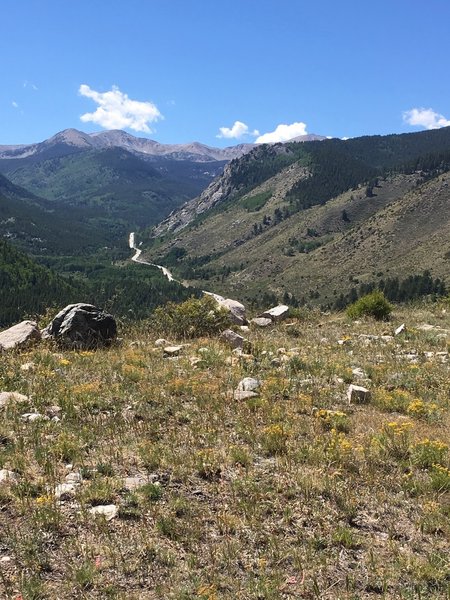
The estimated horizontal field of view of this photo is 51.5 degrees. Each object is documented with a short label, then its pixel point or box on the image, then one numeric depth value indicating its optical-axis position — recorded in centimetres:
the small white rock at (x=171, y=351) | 1416
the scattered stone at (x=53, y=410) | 925
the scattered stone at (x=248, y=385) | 1070
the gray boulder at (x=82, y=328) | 1498
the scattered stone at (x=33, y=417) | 879
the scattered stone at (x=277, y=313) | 2092
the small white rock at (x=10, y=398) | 949
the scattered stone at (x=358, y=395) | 1041
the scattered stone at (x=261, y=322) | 1989
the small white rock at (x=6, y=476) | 669
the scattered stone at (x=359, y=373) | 1221
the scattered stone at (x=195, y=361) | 1276
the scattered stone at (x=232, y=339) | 1536
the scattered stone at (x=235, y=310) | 1930
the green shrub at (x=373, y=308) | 2258
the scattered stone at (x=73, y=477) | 687
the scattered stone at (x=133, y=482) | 676
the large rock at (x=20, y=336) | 1439
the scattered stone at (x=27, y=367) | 1177
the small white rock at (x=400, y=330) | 1762
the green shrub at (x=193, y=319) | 1750
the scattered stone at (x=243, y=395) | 1026
